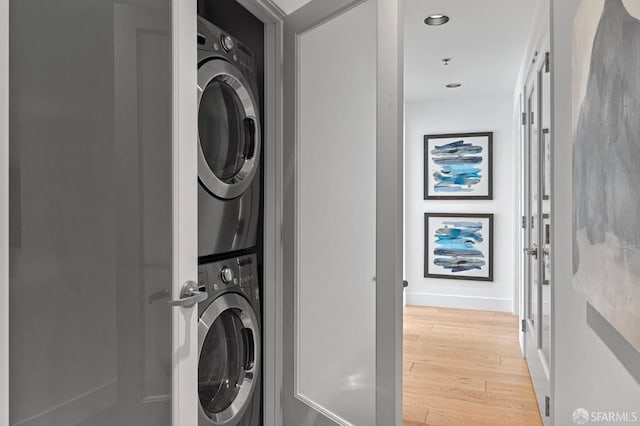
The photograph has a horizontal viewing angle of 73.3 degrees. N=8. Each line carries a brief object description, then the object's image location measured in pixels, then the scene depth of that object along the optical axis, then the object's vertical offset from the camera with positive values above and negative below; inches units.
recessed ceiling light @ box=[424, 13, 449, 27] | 117.3 +54.5
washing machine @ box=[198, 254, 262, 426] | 65.2 -21.3
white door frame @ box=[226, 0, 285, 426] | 77.9 -1.5
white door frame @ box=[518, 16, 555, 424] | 90.3 -24.7
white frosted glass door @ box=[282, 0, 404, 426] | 59.3 +0.5
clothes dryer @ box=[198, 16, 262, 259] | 64.2 +11.8
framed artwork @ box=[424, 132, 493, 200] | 210.5 +24.7
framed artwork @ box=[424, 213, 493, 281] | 210.1 -15.0
